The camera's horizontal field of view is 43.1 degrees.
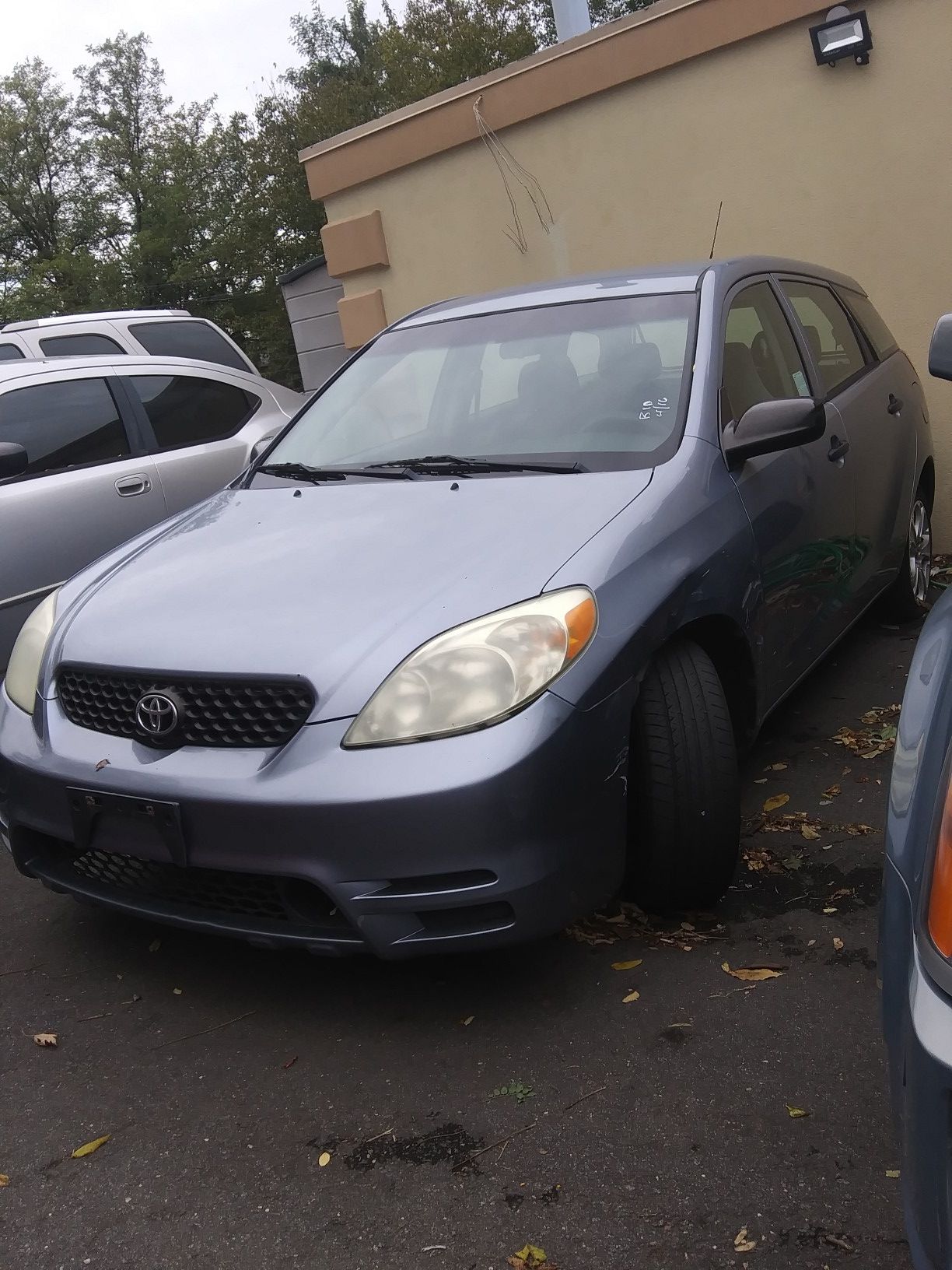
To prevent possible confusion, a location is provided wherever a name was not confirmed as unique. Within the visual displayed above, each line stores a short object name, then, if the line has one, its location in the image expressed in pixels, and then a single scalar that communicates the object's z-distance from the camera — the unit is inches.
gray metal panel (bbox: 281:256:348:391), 657.6
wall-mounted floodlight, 246.2
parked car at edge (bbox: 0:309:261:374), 321.7
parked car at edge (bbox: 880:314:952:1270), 53.0
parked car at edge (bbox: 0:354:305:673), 193.8
